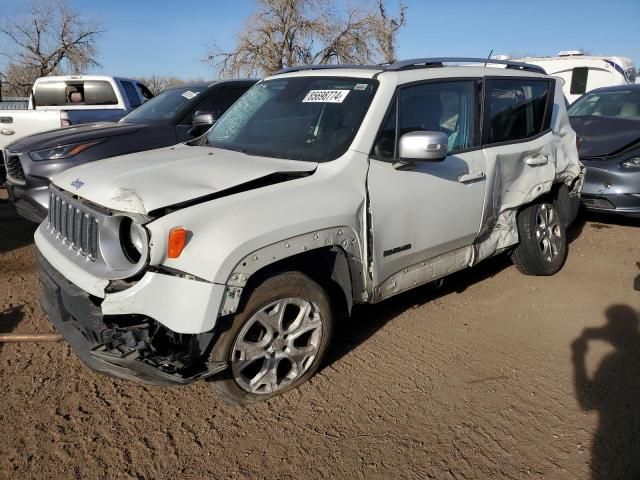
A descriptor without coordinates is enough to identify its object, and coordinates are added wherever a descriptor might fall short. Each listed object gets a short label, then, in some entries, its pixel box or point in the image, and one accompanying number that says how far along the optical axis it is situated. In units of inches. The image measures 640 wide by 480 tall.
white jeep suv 101.4
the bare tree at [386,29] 1037.8
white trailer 578.9
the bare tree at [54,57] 1221.7
